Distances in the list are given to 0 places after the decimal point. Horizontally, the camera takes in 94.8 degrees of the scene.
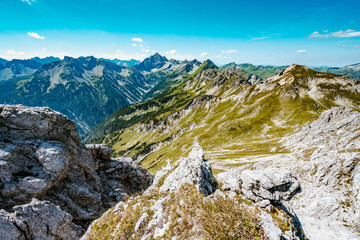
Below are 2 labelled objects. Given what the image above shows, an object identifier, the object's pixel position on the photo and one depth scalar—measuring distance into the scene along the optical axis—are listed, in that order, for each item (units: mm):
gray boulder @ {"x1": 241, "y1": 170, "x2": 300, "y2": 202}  14086
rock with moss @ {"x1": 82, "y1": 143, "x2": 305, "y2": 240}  9125
